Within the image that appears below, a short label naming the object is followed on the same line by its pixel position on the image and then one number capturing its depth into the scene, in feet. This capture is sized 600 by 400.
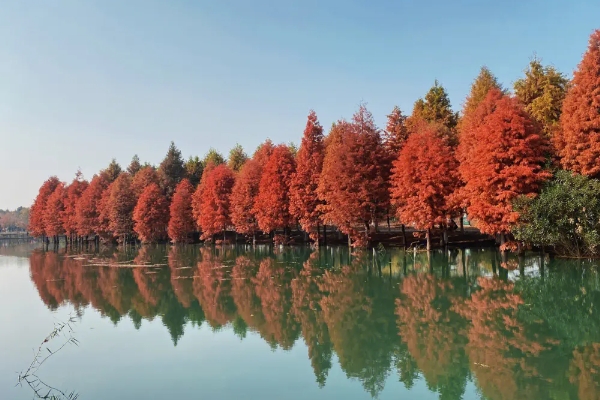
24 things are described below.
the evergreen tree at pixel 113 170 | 295.23
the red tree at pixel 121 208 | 239.30
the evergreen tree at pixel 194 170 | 279.49
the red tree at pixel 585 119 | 89.81
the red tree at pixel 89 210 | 256.32
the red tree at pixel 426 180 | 118.62
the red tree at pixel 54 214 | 281.13
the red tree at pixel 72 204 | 270.67
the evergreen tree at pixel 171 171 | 266.36
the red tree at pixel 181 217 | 219.82
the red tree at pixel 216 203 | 198.80
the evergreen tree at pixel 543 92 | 121.90
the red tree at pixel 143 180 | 251.80
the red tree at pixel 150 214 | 227.40
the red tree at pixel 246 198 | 185.16
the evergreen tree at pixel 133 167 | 315.99
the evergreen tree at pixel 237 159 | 270.05
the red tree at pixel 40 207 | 302.86
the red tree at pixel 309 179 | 156.15
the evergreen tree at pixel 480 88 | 148.97
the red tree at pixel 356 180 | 137.08
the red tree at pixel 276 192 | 165.78
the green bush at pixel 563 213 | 88.69
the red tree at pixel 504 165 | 96.84
